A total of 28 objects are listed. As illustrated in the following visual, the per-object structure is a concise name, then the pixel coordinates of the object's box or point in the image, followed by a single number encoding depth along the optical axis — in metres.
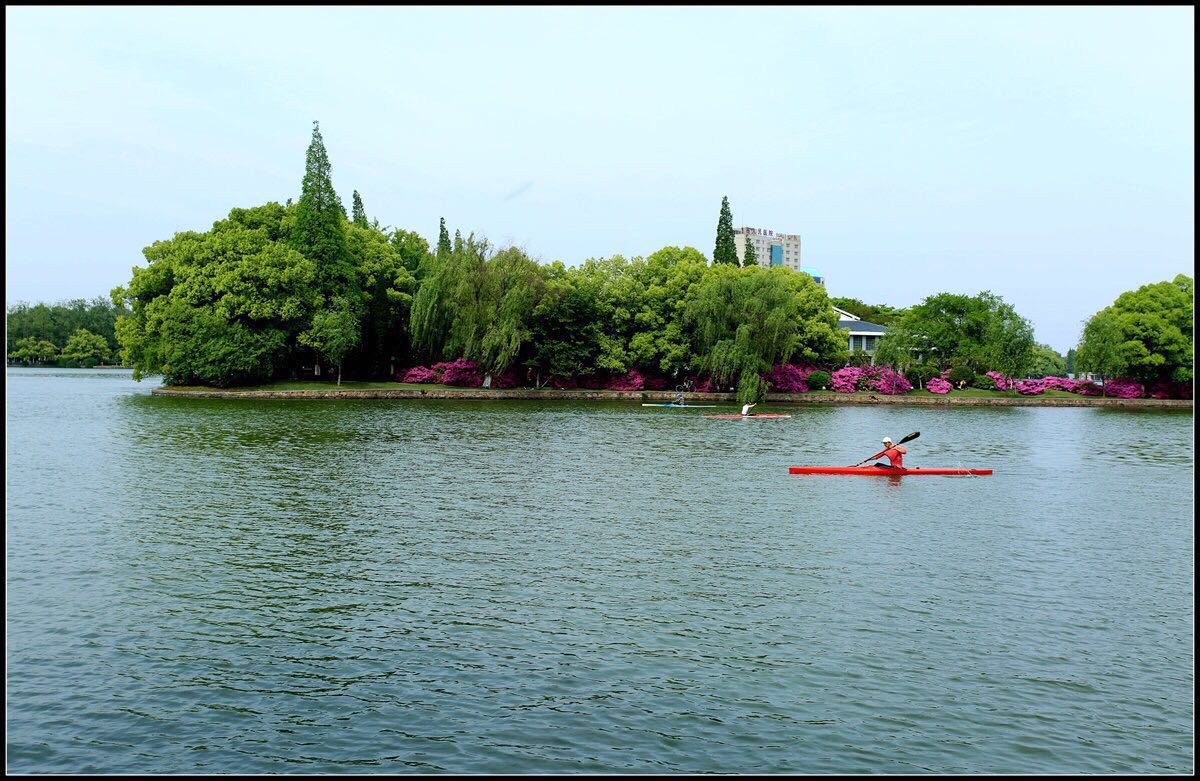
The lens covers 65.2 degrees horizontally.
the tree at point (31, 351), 136.25
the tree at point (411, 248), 82.88
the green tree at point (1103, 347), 80.44
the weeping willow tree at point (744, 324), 69.00
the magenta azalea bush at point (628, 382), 78.88
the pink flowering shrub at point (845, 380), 82.12
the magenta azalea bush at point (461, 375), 74.94
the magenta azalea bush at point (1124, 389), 85.31
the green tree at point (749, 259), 92.84
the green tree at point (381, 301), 76.50
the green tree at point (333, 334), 68.25
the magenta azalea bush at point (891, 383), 83.56
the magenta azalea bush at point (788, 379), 78.31
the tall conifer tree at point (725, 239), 92.06
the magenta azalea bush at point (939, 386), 84.75
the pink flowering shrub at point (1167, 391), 86.44
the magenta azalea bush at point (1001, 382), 87.06
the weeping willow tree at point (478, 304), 69.50
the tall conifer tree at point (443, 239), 87.41
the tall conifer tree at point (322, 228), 71.88
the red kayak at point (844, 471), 30.77
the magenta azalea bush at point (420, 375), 76.38
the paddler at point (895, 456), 31.08
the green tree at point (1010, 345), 85.06
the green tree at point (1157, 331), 81.50
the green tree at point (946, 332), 85.25
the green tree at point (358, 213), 91.81
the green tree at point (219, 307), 66.81
